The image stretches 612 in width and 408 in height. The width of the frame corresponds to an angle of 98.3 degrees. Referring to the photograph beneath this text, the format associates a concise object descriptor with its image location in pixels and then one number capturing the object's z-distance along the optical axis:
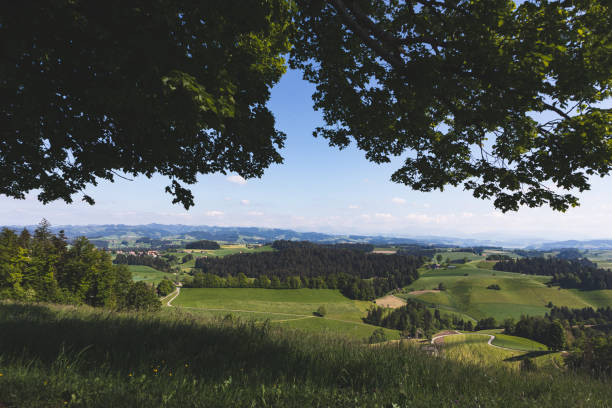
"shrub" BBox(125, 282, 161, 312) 51.41
